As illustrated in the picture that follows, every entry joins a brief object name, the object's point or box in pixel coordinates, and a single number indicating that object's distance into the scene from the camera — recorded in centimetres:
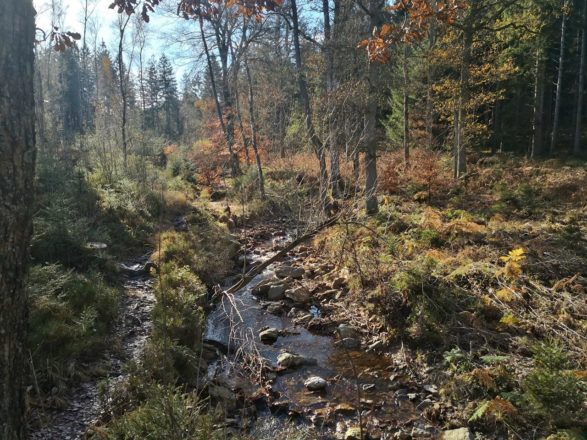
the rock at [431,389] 535
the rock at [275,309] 819
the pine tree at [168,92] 4738
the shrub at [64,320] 490
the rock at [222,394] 512
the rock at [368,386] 562
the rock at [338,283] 863
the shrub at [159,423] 330
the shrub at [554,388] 423
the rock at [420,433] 464
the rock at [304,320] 762
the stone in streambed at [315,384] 566
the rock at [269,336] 711
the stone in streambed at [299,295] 850
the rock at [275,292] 886
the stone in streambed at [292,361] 623
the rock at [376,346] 660
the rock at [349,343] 672
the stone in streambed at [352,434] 462
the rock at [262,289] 923
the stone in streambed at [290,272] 980
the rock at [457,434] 442
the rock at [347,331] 695
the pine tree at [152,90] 4678
